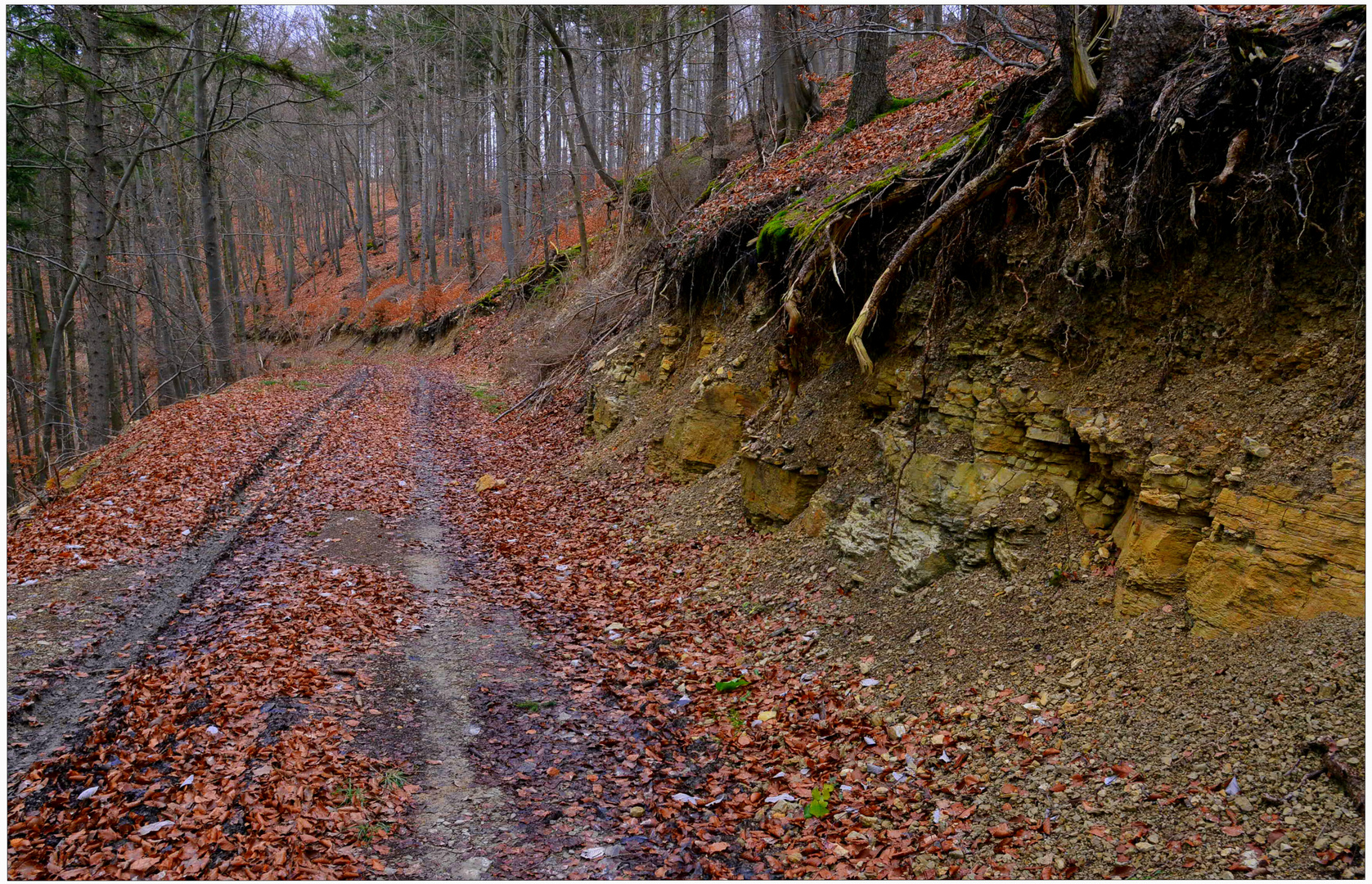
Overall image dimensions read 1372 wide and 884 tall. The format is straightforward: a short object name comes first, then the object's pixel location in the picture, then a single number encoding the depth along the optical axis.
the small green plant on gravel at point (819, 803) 4.18
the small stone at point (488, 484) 11.52
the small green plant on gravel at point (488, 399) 17.60
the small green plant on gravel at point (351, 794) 4.21
